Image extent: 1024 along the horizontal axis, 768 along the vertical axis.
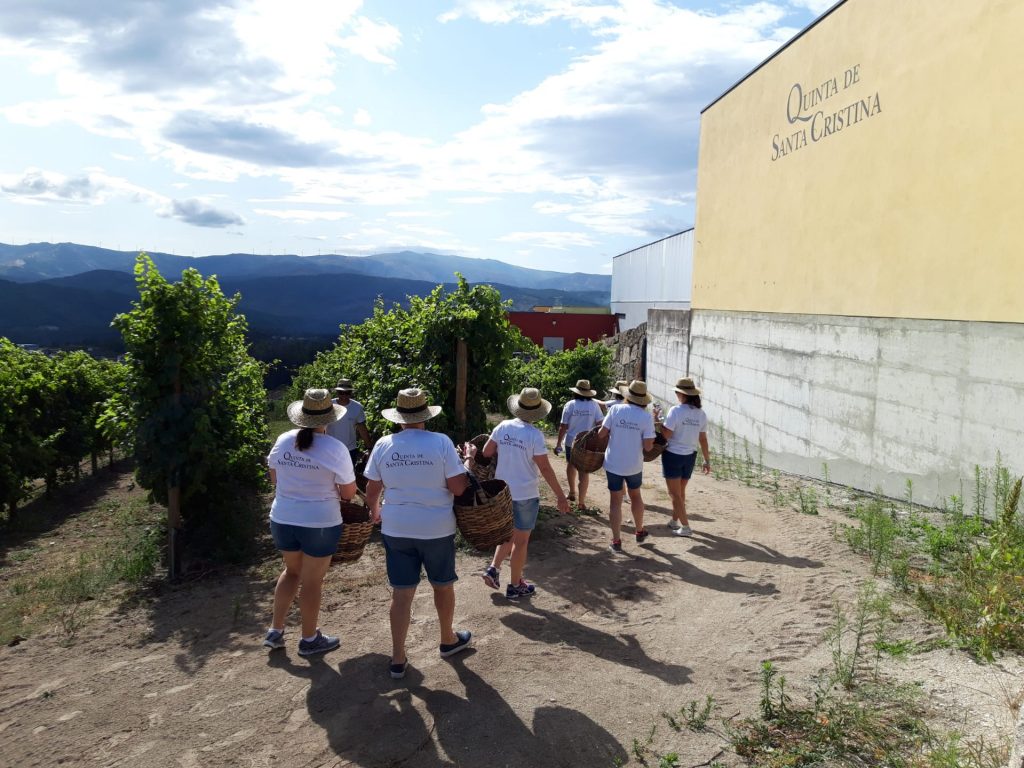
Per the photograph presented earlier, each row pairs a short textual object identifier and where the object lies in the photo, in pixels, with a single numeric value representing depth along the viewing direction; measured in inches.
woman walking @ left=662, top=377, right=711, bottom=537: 280.2
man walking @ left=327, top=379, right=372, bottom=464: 307.7
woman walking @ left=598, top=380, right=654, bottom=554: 260.5
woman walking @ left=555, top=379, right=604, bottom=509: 332.8
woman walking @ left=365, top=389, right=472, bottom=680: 166.2
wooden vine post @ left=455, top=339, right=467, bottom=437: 323.9
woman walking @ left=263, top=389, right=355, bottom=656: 174.1
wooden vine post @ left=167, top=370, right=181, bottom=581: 270.2
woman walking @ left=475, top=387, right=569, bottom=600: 214.1
